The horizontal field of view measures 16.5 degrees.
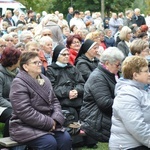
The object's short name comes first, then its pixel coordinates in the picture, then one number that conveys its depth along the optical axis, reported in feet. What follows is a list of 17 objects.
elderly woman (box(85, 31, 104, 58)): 35.81
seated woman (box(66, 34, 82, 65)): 33.37
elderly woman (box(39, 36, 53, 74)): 31.65
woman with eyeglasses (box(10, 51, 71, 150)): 20.74
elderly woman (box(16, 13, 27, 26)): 71.56
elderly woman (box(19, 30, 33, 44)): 36.50
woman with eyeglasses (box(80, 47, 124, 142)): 21.96
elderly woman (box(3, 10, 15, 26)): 73.52
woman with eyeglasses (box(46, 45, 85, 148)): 26.29
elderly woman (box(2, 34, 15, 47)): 36.97
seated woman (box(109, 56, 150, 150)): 17.38
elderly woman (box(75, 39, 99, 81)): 29.01
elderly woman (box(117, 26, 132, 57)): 40.33
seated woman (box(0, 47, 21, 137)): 25.16
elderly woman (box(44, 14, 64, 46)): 42.90
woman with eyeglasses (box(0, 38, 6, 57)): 33.70
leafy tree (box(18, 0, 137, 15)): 171.97
